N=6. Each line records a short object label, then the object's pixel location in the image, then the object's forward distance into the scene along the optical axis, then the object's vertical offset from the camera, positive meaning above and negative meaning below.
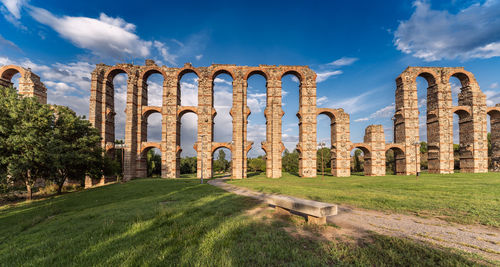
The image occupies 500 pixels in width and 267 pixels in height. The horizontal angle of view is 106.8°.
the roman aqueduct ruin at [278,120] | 28.11 +2.95
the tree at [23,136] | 13.01 +0.16
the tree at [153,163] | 38.16 -5.56
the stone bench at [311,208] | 5.18 -2.10
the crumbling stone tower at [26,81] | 26.28 +8.29
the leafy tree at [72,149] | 14.94 -0.96
